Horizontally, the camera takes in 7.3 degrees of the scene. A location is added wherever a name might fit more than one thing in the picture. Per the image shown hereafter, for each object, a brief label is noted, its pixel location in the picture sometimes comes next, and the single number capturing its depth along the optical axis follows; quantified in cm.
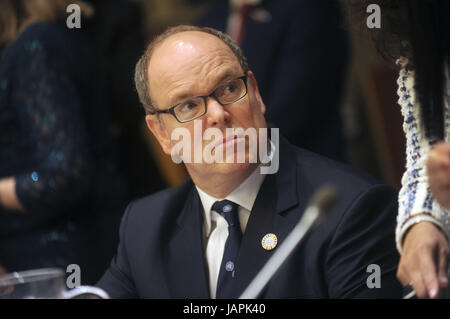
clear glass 478
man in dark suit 470
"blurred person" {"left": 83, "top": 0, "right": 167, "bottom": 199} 490
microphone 469
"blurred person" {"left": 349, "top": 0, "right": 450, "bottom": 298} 461
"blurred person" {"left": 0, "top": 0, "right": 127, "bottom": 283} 494
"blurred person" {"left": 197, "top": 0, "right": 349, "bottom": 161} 486
